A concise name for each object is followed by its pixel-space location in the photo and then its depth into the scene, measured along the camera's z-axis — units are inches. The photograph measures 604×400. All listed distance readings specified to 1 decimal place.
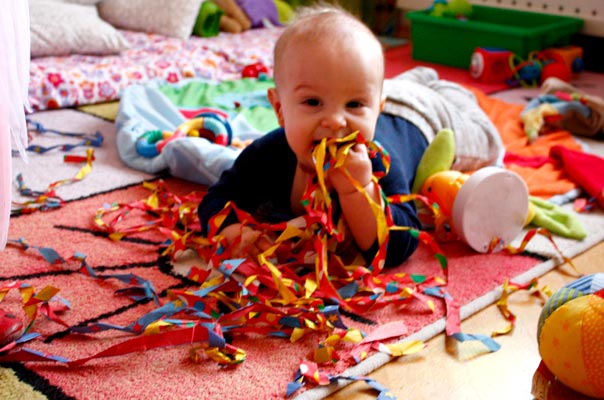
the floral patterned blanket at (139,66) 85.8
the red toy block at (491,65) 103.4
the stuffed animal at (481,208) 46.5
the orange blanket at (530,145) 58.9
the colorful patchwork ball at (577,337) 28.5
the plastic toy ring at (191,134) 64.6
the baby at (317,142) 41.4
